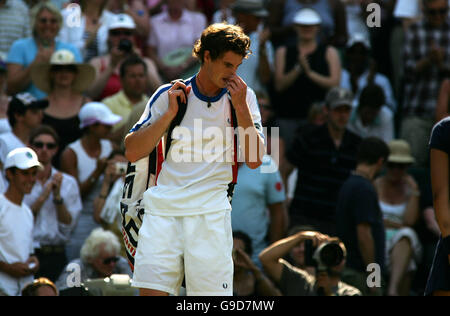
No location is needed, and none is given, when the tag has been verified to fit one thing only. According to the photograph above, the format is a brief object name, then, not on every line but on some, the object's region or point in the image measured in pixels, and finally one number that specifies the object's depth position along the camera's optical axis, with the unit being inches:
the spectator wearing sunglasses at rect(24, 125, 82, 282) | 629.0
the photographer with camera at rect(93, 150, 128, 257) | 641.0
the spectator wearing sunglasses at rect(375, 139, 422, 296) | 700.0
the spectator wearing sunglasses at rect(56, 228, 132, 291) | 596.1
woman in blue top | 761.0
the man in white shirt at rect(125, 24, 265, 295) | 391.2
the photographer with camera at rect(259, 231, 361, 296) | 532.7
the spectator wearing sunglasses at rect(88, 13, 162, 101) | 775.7
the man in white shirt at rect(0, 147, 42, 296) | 578.6
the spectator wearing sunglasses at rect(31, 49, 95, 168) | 718.5
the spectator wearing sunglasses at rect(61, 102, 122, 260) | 666.2
